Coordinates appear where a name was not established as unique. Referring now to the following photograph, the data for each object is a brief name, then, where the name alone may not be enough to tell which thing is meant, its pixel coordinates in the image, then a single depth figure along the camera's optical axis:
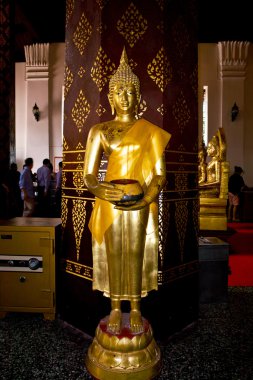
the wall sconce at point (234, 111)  10.22
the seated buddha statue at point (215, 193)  5.59
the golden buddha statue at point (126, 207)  1.87
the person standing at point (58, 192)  8.66
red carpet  4.10
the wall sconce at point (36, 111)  10.47
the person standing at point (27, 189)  7.08
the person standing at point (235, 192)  8.48
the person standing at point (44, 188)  8.68
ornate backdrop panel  2.61
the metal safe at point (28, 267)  2.96
